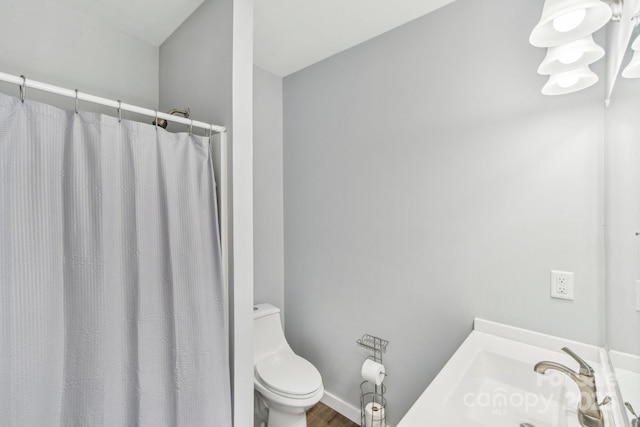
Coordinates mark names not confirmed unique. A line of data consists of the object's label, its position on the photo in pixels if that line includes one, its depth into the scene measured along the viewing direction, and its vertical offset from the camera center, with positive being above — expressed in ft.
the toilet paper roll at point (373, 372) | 5.45 -3.12
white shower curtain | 2.90 -0.76
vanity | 2.61 -2.03
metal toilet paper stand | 5.80 -3.92
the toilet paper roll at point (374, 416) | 5.66 -4.12
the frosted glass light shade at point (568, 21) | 2.89 +2.01
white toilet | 5.29 -3.34
